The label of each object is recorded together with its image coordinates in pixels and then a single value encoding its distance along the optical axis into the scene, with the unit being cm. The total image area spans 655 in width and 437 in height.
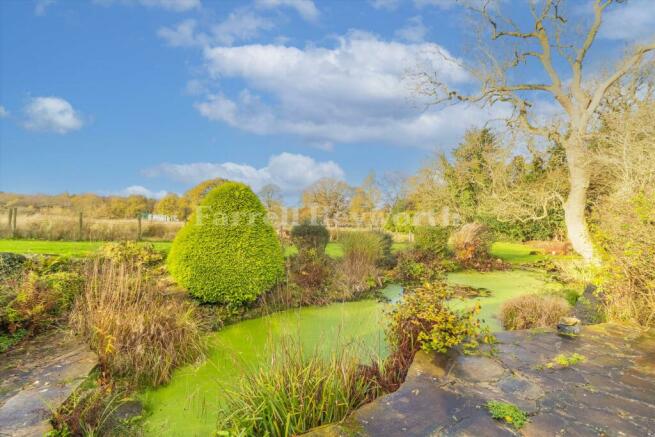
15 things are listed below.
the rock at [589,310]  545
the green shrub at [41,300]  483
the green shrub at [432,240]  1242
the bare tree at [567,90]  1191
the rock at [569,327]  455
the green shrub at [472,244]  1253
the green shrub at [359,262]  851
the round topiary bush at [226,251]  630
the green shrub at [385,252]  1120
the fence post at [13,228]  1445
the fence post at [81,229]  1454
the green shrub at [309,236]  991
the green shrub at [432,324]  373
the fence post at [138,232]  1552
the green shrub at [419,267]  1022
